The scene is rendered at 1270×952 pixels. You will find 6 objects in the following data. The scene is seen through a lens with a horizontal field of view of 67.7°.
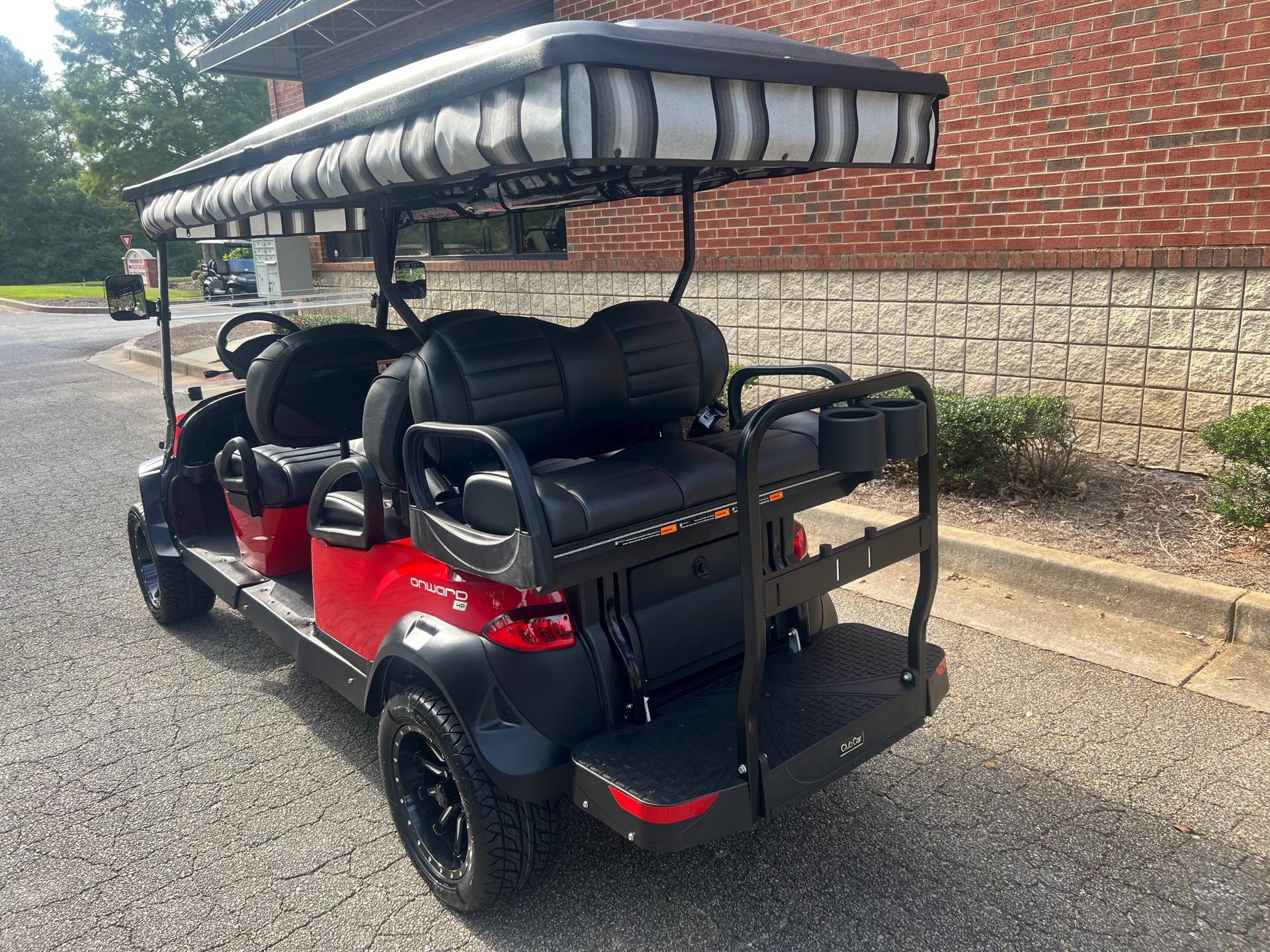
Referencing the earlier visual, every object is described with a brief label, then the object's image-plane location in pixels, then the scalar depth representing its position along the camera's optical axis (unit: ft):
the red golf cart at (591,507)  7.37
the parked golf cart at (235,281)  61.93
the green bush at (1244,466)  15.24
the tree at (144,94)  114.52
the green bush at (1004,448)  18.15
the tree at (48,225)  140.56
